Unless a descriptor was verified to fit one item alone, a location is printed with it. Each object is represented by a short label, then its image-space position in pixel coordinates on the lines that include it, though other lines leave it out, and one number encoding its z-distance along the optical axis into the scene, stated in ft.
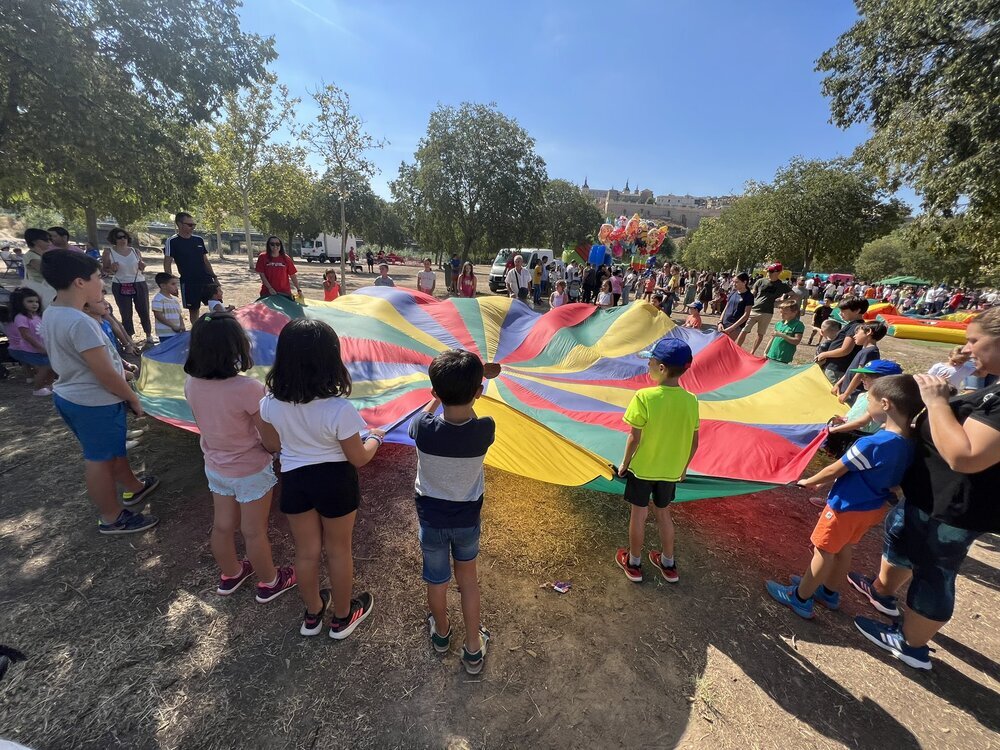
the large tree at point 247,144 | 55.93
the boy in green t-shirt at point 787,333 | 16.21
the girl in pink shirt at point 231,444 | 6.07
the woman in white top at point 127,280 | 17.57
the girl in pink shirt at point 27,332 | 14.08
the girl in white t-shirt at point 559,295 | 30.28
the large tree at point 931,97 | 21.97
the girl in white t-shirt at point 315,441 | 5.50
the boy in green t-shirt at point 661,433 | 7.32
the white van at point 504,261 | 56.29
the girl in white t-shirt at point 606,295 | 35.06
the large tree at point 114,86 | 15.92
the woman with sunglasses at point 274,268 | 17.40
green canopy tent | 104.03
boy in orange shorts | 6.63
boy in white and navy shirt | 5.55
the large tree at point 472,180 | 54.19
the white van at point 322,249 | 103.52
